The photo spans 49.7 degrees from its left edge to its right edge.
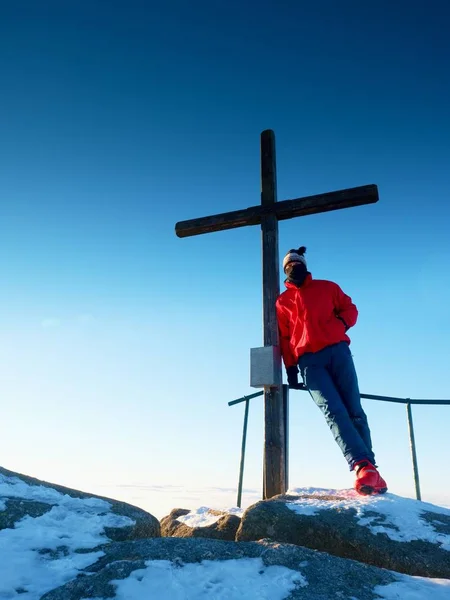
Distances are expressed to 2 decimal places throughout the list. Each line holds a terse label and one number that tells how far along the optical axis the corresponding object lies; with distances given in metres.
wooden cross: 5.36
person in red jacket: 4.69
